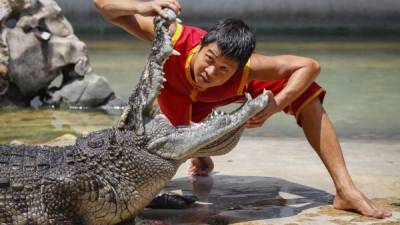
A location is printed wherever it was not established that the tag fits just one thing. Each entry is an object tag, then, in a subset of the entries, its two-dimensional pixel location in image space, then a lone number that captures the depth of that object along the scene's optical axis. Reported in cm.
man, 636
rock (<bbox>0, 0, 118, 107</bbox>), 1468
